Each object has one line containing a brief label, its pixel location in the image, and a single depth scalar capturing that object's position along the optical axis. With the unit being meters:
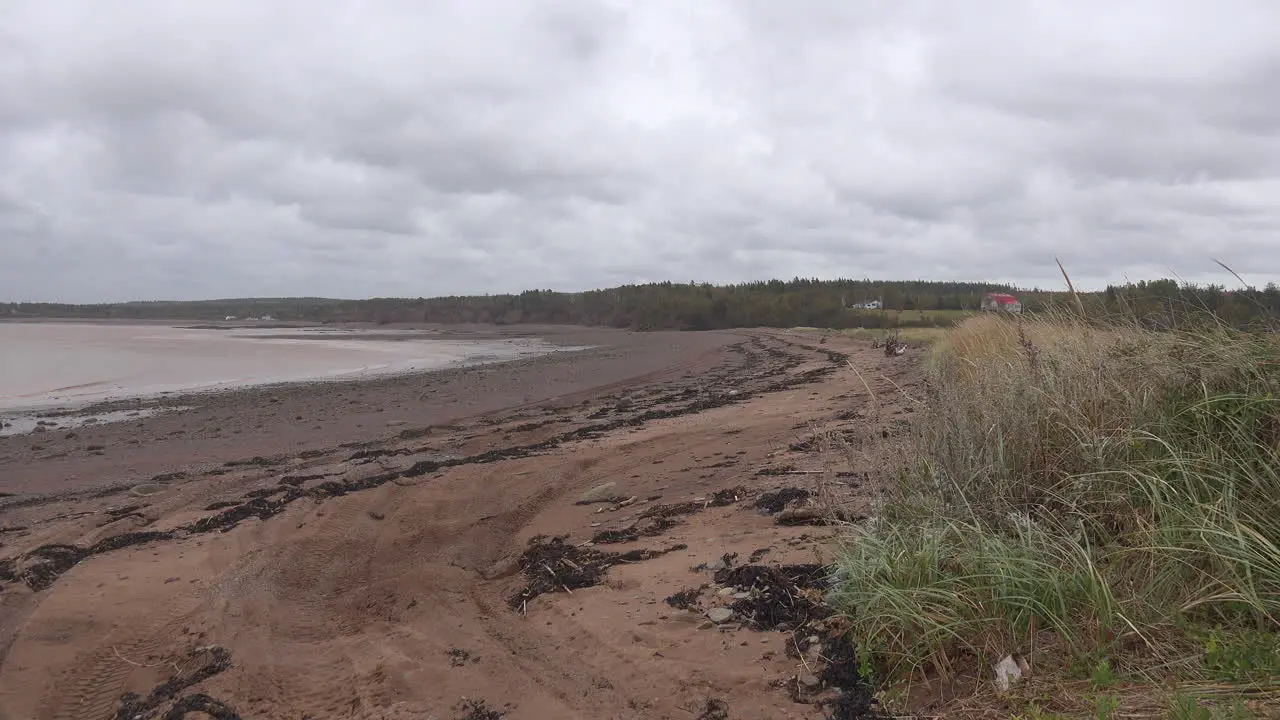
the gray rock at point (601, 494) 7.26
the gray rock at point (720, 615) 4.07
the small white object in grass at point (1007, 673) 2.97
